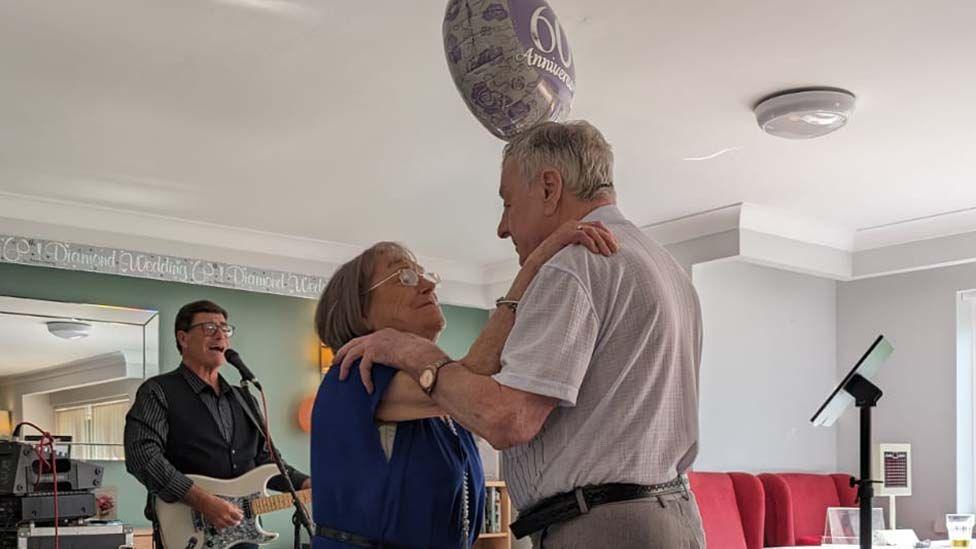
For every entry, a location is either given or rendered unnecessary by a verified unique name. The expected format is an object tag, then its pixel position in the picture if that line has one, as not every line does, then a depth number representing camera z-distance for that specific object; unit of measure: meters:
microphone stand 3.46
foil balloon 2.63
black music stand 3.43
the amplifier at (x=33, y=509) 4.26
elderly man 1.56
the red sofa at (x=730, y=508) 5.99
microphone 3.60
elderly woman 1.88
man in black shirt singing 4.02
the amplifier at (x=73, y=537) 4.23
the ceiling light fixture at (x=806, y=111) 4.41
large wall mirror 6.24
